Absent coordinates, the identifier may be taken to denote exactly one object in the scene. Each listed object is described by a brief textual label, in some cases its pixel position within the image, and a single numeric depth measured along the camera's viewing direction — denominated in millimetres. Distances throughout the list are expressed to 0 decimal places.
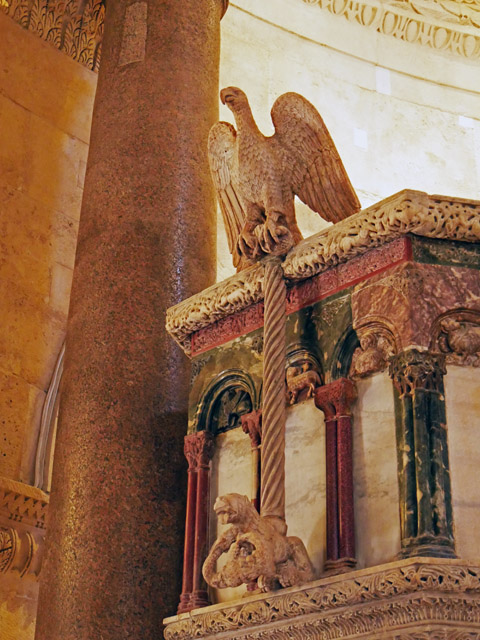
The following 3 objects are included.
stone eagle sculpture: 4398
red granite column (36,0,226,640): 4535
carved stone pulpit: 3311
